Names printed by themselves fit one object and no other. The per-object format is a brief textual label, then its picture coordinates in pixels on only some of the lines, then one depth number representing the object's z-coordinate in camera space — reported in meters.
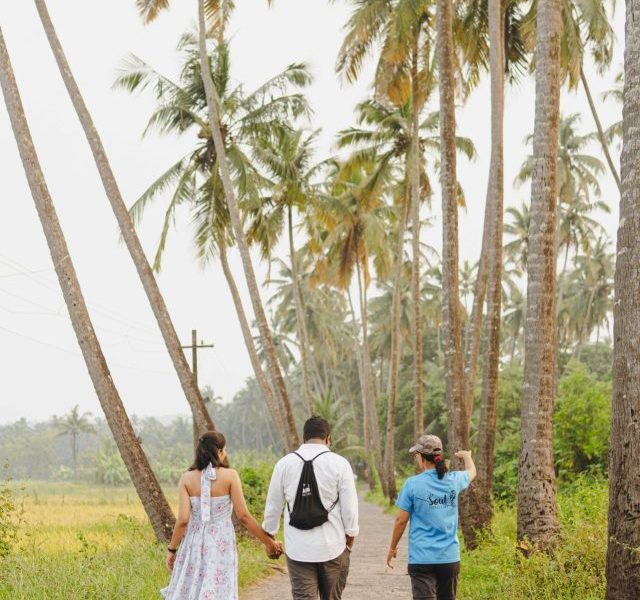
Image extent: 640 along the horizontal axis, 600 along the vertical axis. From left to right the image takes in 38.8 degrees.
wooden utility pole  29.52
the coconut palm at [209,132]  22.19
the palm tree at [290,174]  25.70
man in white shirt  5.95
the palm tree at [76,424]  106.12
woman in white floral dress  6.03
